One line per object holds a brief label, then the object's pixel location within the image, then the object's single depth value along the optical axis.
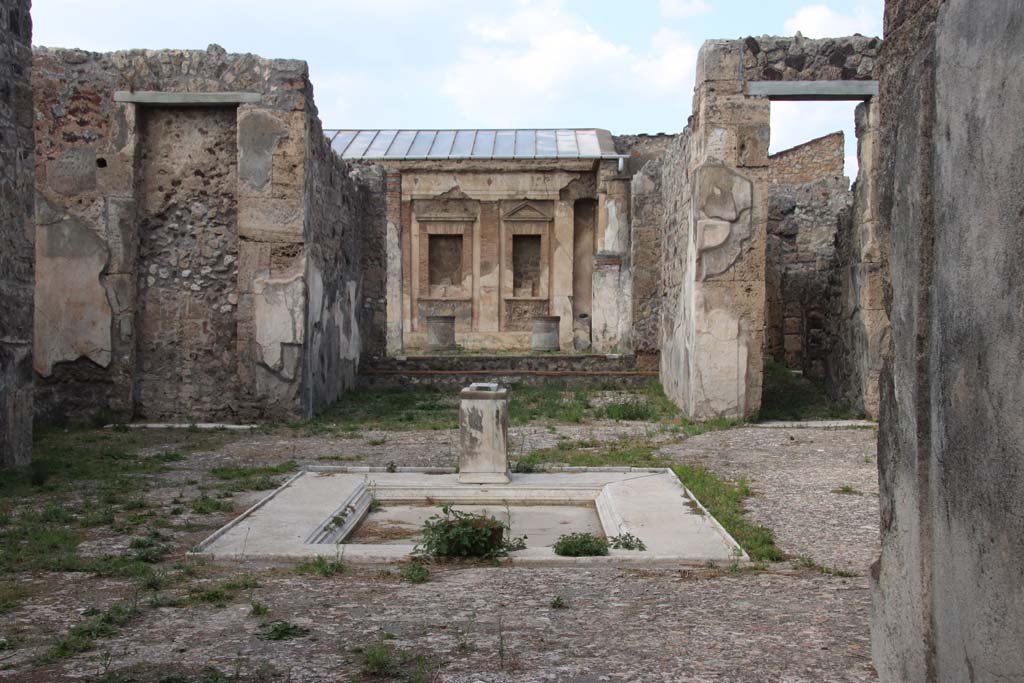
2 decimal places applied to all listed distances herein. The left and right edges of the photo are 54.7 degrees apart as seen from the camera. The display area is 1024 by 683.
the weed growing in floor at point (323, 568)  4.27
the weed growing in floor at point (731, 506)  4.62
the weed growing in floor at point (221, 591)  3.80
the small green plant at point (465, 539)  4.52
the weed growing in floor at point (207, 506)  5.51
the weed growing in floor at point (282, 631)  3.34
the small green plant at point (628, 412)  10.41
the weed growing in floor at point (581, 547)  4.54
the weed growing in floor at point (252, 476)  6.30
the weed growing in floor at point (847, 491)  6.11
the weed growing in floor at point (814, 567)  4.21
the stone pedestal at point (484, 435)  6.49
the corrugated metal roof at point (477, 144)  23.03
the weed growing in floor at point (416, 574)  4.16
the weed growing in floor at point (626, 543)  4.65
